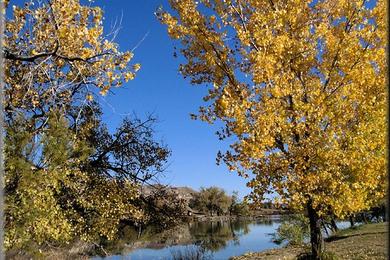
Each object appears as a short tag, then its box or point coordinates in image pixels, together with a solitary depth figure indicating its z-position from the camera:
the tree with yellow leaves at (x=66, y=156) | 10.12
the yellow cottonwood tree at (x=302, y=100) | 13.30
